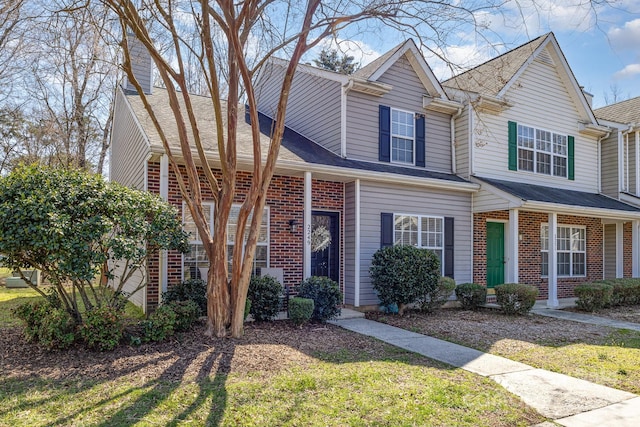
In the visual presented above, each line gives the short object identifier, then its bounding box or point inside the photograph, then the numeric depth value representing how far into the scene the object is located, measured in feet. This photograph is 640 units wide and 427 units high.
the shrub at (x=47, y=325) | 18.39
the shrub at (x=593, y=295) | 35.40
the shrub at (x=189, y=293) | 24.34
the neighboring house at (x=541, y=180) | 38.47
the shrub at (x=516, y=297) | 32.14
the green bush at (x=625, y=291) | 38.24
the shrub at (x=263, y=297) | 25.64
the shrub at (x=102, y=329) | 18.43
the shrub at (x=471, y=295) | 34.63
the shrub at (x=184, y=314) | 21.53
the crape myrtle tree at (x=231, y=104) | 20.33
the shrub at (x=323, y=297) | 26.68
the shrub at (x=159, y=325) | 19.90
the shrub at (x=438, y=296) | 31.16
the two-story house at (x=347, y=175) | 29.71
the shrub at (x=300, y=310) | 25.39
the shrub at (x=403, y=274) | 29.81
